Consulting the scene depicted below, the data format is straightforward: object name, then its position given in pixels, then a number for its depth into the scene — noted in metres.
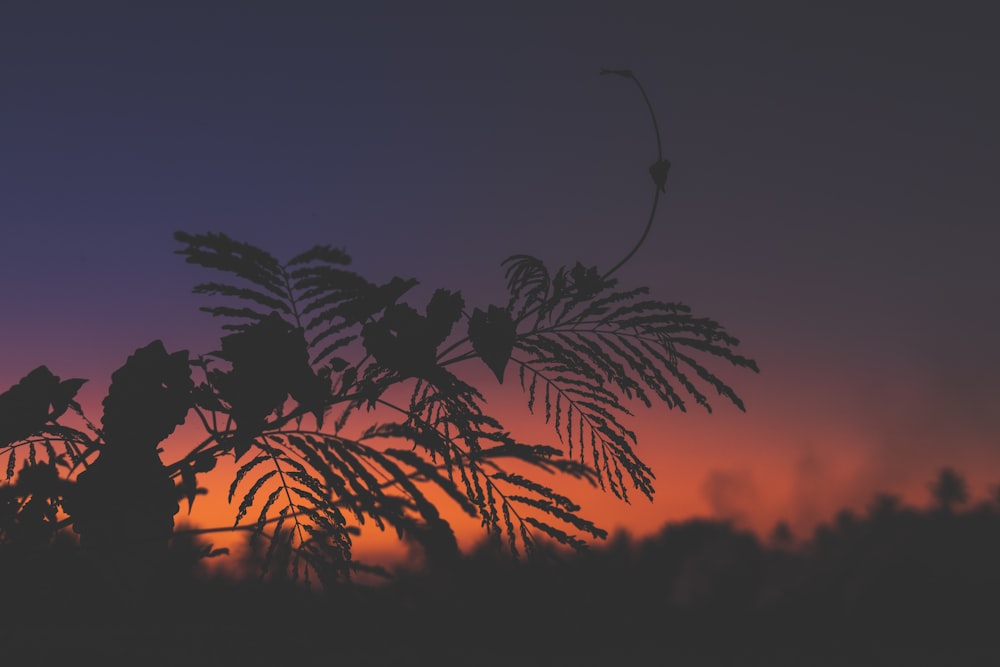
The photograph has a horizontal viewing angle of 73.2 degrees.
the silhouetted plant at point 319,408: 1.23
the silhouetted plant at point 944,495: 19.36
